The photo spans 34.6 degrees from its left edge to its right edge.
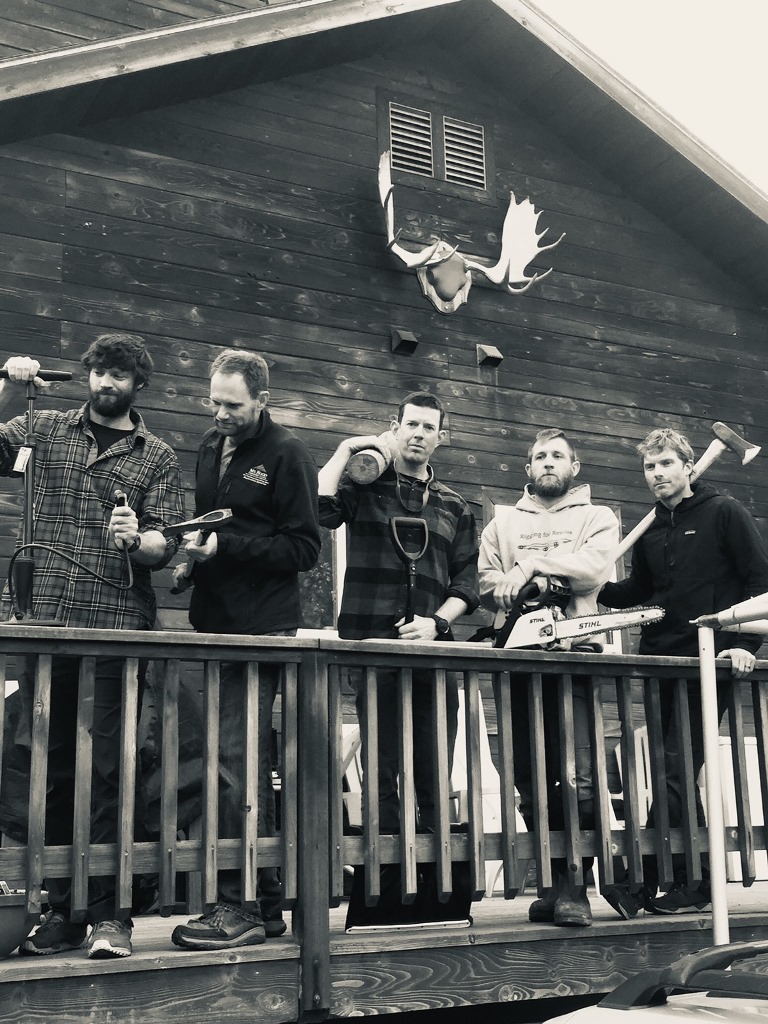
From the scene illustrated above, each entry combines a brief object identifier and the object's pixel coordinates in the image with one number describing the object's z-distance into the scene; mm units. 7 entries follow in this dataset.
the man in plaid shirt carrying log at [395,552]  4320
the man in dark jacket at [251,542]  3785
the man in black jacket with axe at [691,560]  4691
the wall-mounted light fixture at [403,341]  7863
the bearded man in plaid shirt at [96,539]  3604
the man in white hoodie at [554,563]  4266
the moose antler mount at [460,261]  7895
